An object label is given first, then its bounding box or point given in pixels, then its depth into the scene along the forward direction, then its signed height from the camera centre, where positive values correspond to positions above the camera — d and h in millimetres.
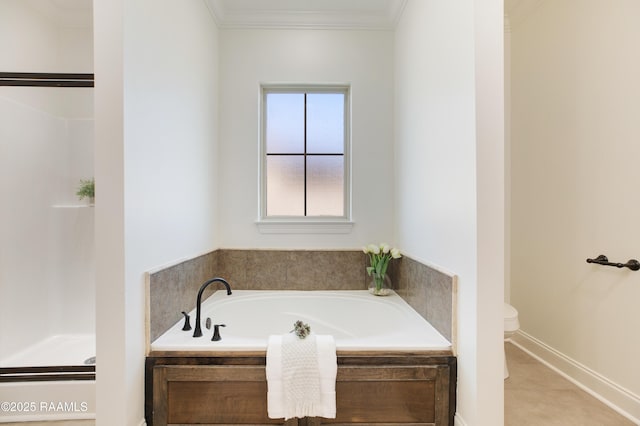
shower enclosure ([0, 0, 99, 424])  2027 +72
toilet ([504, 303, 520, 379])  2092 -734
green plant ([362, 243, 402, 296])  2443 -409
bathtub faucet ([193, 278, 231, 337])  1631 -569
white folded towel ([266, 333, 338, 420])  1440 -760
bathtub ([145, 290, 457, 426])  1483 -794
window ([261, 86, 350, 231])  2775 +477
